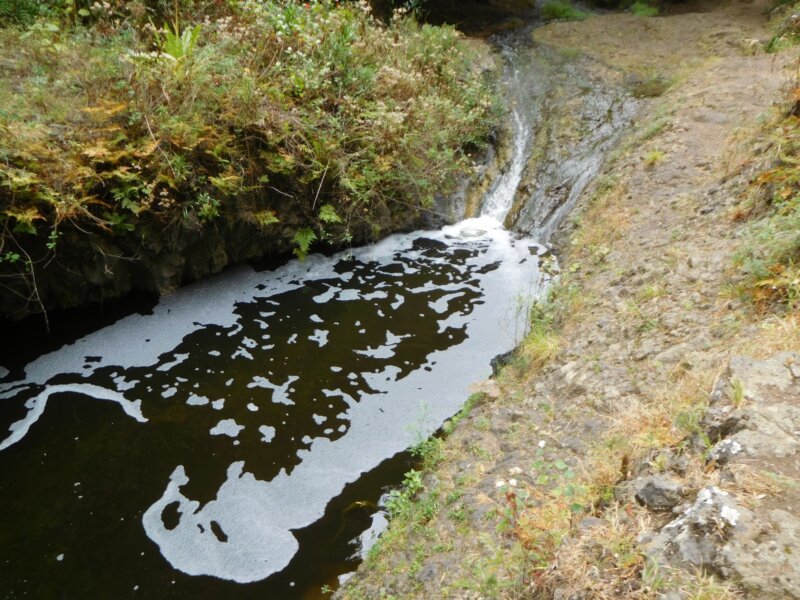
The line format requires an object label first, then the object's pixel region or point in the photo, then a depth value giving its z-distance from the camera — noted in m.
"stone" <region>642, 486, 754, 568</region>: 2.31
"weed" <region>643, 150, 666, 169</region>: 8.17
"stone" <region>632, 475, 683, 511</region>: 2.73
